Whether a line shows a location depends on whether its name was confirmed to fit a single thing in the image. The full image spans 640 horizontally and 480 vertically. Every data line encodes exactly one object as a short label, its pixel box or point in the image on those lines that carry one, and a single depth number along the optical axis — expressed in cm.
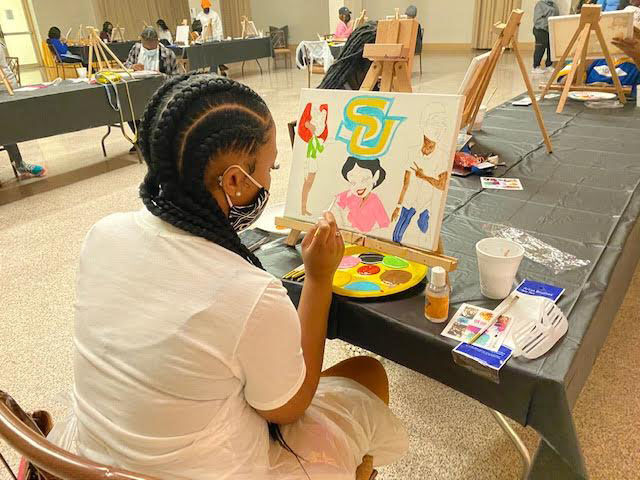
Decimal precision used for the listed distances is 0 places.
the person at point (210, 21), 840
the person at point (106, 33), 875
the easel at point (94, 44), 395
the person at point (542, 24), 698
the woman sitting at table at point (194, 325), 69
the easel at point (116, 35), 910
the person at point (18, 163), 404
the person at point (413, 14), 714
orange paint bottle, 99
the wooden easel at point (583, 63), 280
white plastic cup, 102
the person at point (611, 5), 489
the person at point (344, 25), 801
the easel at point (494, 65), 192
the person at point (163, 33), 829
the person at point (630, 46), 295
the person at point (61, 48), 748
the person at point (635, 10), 310
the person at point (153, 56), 515
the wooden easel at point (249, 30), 864
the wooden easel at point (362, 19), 645
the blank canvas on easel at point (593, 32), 302
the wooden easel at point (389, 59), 136
